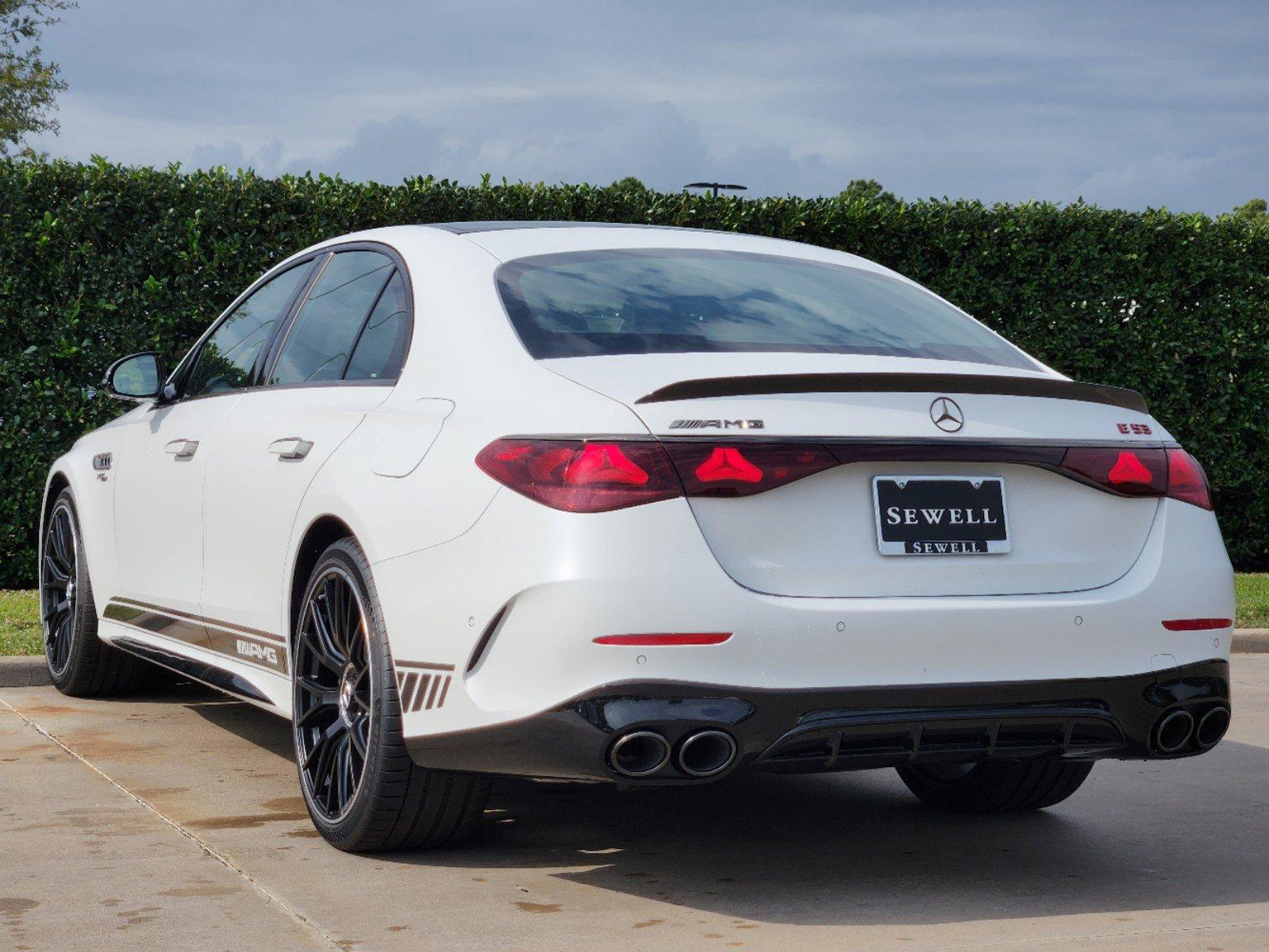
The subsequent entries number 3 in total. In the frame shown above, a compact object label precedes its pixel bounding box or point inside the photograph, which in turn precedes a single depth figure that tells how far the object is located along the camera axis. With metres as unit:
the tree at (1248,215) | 13.62
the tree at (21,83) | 37.56
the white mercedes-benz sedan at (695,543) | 3.71
